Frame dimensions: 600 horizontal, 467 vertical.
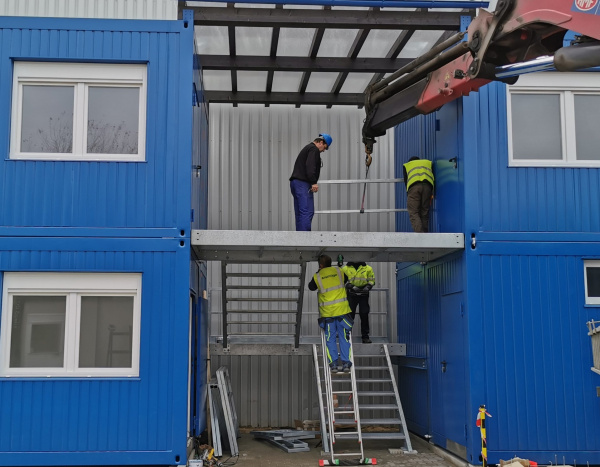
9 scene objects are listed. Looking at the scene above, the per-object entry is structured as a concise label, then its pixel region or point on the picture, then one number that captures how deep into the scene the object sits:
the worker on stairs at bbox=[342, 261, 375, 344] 12.91
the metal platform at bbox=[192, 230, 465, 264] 9.96
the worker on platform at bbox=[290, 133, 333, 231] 11.44
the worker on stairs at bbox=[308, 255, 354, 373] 11.54
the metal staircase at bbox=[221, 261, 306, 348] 13.70
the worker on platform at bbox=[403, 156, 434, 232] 11.50
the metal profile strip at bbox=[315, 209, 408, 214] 11.98
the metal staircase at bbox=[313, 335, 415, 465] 10.82
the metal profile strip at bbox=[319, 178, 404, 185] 11.84
